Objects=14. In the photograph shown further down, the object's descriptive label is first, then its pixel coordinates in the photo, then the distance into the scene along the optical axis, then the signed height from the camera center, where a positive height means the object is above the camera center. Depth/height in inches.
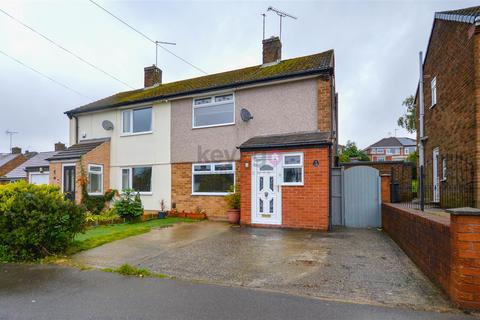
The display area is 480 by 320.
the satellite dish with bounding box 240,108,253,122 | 442.0 +76.9
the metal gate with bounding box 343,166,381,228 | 379.6 -37.1
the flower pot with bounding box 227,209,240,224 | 419.2 -65.8
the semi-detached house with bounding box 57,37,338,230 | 373.7 +39.1
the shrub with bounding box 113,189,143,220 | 438.0 -55.4
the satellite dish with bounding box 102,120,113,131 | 563.5 +80.6
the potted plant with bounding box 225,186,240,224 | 419.5 -53.1
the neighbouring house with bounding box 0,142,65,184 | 652.2 -6.8
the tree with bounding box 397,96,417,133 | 1193.4 +200.3
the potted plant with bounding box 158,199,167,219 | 487.4 -73.0
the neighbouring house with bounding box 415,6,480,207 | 318.3 +77.1
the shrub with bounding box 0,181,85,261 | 229.8 -42.7
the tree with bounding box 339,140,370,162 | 1438.2 +65.6
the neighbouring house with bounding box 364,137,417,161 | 2891.2 +175.1
